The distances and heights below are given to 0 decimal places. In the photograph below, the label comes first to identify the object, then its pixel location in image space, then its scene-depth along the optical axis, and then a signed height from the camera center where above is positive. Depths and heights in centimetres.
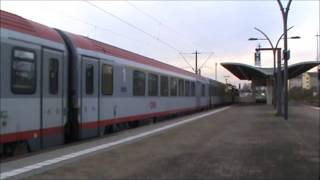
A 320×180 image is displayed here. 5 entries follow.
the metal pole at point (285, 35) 2226 +312
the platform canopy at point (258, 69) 5013 +326
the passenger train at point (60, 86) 957 +27
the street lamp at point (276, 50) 2698 +352
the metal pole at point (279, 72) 3057 +166
